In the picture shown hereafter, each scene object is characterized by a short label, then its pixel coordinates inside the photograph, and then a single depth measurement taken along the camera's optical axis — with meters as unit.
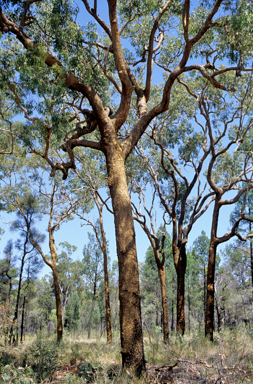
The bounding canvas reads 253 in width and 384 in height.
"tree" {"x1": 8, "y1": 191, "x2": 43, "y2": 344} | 17.34
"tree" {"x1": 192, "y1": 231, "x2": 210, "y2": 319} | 27.42
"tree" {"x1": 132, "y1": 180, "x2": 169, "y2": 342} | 11.96
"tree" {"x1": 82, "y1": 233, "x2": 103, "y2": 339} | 29.95
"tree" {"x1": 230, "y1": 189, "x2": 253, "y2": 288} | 18.67
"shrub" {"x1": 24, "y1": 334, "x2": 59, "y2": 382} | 5.79
